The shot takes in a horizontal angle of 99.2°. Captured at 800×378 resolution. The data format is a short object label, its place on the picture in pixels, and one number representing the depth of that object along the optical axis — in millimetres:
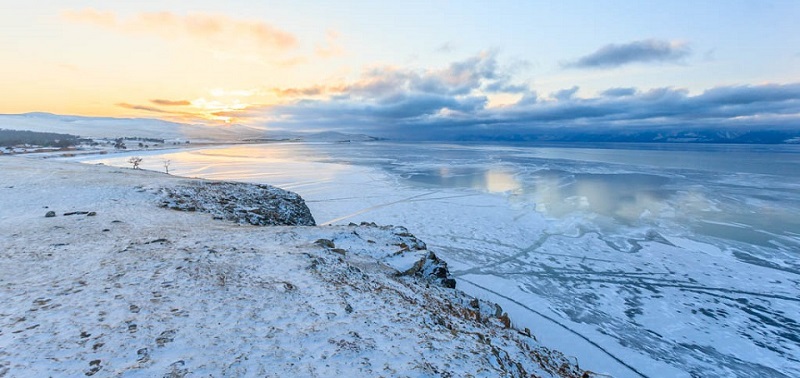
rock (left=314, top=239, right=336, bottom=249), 10942
